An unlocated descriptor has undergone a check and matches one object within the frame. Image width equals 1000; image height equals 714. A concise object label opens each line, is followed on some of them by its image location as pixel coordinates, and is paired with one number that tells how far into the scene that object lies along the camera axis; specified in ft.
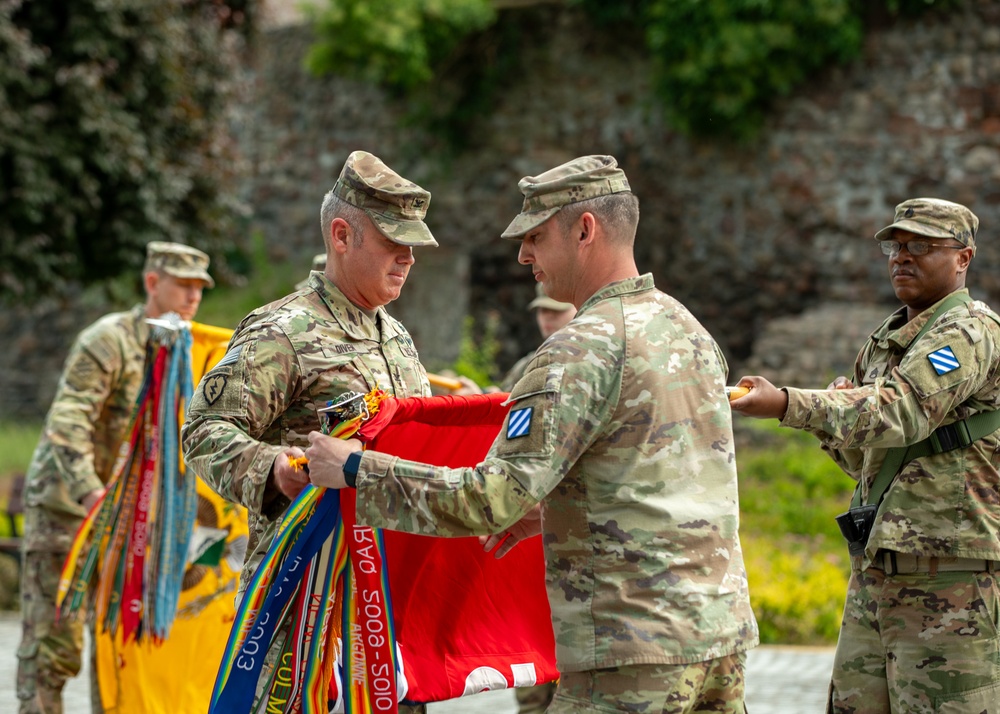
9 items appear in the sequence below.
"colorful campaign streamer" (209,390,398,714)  24.14
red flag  25.90
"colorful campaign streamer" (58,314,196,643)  38.01
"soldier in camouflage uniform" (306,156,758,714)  20.94
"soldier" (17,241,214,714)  41.96
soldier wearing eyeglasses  28.09
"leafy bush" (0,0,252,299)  75.51
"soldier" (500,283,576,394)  44.34
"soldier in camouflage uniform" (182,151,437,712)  24.52
